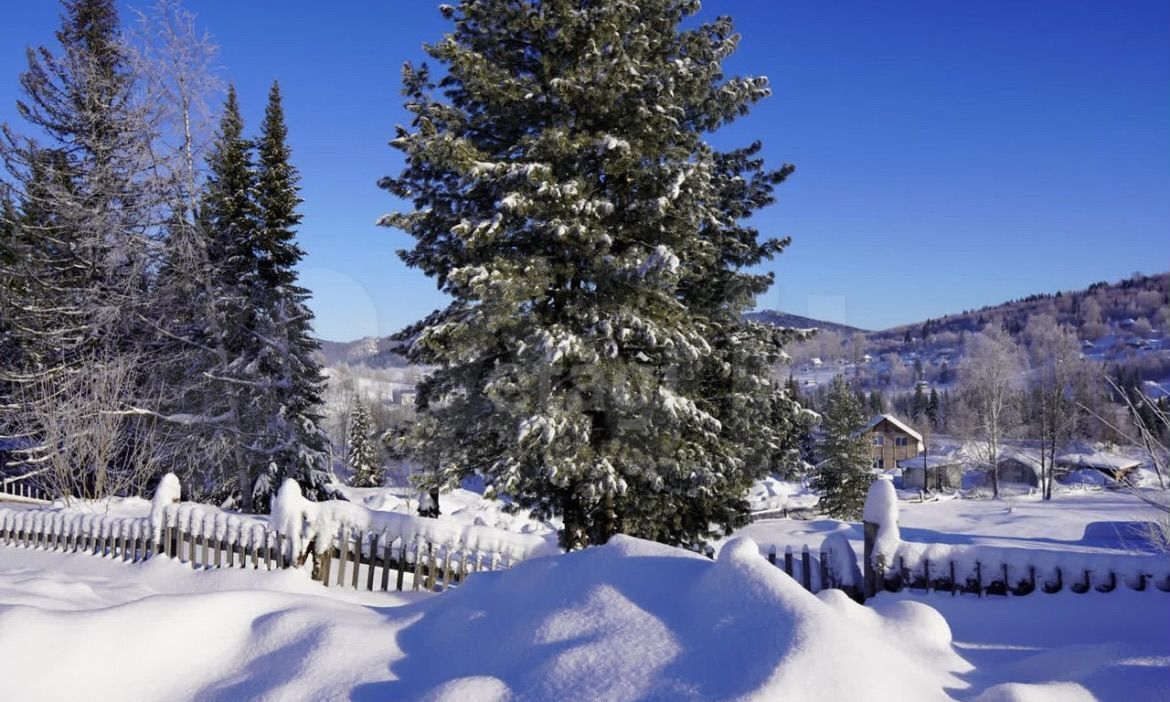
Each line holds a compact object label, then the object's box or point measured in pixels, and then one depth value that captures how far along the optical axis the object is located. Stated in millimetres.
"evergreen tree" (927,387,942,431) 91250
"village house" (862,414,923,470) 62688
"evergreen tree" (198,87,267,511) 17703
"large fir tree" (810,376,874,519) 33250
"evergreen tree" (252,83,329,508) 18547
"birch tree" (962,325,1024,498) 37906
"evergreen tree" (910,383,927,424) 93375
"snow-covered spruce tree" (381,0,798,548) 9172
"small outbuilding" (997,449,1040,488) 52703
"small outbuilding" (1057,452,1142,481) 45669
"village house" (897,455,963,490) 58312
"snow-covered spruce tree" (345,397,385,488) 46000
